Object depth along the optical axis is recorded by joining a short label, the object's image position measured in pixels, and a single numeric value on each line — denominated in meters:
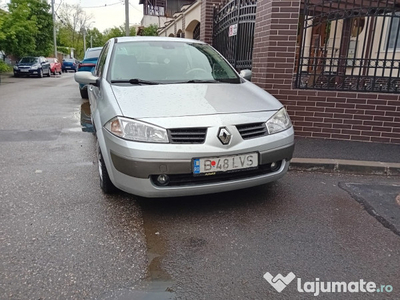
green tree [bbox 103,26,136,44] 57.73
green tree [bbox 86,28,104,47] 83.62
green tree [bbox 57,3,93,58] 61.97
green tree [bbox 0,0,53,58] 21.54
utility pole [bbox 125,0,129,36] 21.51
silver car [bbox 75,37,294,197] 2.73
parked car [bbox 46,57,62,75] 27.60
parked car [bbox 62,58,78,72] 38.28
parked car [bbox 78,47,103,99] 10.24
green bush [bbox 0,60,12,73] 23.47
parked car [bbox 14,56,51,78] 22.50
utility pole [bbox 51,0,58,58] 30.19
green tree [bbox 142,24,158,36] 31.61
